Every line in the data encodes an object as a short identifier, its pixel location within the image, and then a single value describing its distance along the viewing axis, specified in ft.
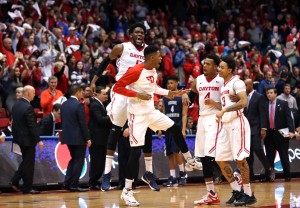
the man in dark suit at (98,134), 56.39
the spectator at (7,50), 68.44
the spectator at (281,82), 74.59
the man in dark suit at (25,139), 52.90
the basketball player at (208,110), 43.86
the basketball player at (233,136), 42.63
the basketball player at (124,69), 49.14
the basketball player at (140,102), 43.60
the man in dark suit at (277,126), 65.16
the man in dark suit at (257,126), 62.28
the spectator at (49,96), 64.03
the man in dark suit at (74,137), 54.70
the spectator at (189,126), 66.69
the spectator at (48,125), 59.21
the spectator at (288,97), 70.96
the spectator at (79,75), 70.28
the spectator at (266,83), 75.72
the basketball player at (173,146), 58.85
